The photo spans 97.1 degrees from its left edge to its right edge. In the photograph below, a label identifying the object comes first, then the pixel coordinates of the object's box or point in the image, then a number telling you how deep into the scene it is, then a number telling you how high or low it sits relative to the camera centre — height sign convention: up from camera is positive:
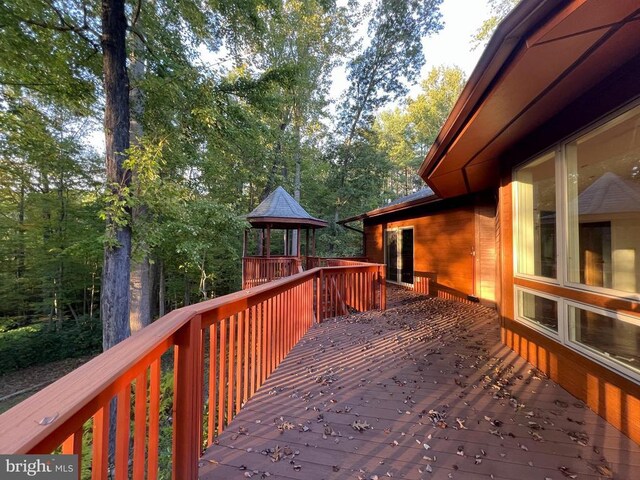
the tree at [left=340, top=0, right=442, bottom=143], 13.68 +9.99
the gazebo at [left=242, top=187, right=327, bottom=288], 8.90 +0.71
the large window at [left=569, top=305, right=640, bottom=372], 2.07 -0.74
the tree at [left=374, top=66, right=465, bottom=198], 20.96 +9.73
